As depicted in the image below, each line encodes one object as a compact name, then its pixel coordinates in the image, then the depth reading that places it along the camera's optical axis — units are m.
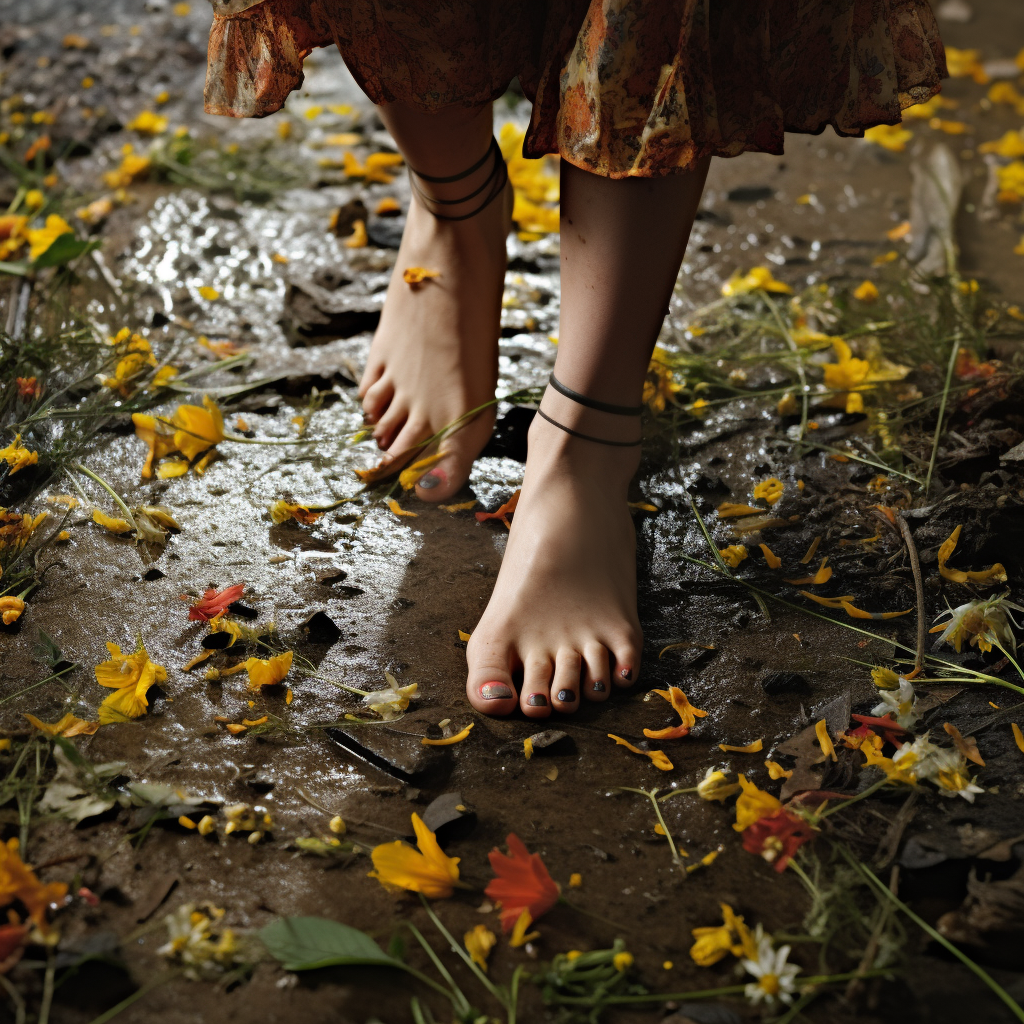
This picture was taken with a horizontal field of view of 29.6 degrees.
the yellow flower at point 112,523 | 1.03
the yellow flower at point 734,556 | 1.03
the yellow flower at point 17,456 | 1.05
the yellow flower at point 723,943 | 0.84
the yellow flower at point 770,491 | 1.07
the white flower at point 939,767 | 0.89
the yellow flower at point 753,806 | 0.88
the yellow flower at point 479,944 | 0.84
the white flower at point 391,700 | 0.94
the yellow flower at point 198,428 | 1.08
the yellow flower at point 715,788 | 0.90
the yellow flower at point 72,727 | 0.91
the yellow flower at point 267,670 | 0.94
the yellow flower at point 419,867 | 0.85
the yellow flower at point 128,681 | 0.92
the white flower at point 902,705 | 0.91
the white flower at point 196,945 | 0.83
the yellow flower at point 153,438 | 1.08
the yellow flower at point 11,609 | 0.97
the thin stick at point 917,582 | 0.95
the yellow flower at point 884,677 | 0.93
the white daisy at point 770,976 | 0.82
